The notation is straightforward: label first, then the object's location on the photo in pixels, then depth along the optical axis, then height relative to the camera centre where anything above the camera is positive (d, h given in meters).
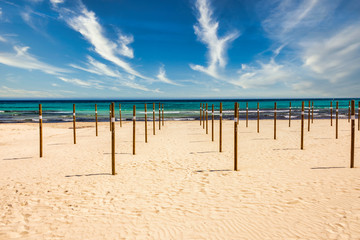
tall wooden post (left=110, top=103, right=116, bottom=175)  5.69 -0.81
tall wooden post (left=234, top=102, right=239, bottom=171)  6.02 -1.12
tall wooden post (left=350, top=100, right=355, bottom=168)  6.22 -0.59
